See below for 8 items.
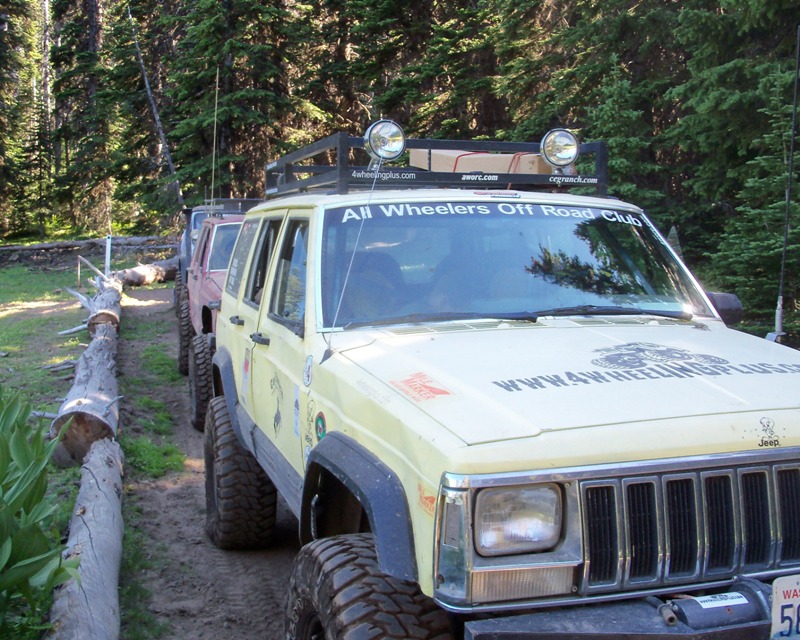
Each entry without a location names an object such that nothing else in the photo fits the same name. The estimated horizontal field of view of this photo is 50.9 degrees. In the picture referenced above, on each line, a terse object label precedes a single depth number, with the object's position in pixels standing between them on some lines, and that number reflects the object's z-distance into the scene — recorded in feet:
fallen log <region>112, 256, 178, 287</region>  65.51
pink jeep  26.35
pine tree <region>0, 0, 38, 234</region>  98.63
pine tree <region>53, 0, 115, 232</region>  101.76
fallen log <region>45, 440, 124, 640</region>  12.46
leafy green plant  11.51
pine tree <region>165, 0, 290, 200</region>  66.69
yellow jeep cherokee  7.57
